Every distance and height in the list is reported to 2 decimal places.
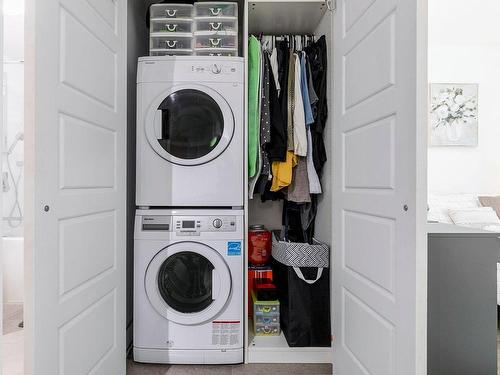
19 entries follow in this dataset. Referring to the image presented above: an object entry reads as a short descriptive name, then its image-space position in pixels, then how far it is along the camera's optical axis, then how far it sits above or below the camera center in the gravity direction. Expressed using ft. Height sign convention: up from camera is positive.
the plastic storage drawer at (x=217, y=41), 6.67 +2.85
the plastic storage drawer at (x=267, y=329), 6.85 -2.84
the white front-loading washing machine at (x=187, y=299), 6.17 -1.94
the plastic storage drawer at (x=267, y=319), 6.86 -2.64
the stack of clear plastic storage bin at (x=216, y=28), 6.66 +3.11
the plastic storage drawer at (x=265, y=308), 6.82 -2.43
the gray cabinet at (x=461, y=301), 4.40 -1.46
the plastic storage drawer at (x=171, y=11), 6.67 +3.43
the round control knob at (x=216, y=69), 6.33 +2.17
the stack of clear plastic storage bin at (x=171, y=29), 6.66 +3.08
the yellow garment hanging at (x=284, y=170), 6.70 +0.34
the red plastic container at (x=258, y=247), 7.71 -1.35
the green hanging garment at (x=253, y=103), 6.57 +1.62
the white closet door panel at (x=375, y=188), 3.59 +0.00
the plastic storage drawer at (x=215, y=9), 6.68 +3.47
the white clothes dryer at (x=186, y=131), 6.31 +1.02
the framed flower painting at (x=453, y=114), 12.74 +2.76
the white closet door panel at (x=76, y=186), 3.39 +0.00
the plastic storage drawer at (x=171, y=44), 6.66 +2.79
